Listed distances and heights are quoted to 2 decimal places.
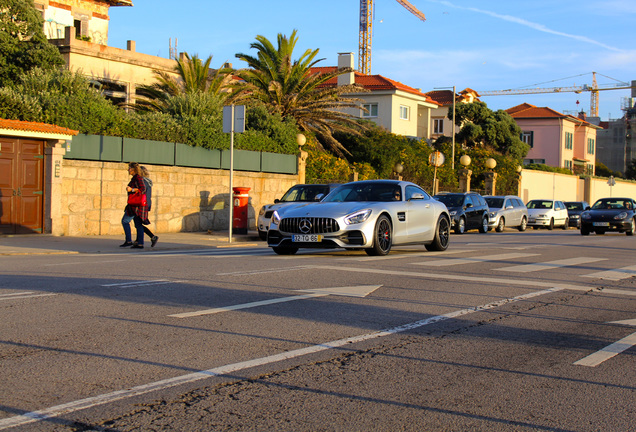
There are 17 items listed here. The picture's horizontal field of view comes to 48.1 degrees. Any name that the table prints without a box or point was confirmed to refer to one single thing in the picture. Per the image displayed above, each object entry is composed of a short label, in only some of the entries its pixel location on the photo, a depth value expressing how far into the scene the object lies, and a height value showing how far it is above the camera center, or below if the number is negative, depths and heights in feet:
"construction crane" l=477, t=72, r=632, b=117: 538.06 +92.08
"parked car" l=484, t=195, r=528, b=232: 102.63 -0.77
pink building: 273.75 +28.56
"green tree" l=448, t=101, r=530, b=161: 205.36 +22.57
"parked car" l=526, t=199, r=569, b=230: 120.98 -0.90
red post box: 70.64 -0.95
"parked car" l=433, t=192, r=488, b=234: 91.04 -0.53
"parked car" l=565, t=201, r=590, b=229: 137.49 -0.29
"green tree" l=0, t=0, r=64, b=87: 102.42 +22.12
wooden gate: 57.36 +0.78
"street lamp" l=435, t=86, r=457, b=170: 146.39 +9.32
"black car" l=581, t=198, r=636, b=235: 88.22 -1.28
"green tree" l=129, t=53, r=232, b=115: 99.25 +16.86
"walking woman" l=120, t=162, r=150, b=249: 51.67 -1.04
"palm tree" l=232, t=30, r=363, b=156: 108.58 +17.48
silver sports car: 41.29 -1.01
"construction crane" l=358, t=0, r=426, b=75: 368.07 +89.37
